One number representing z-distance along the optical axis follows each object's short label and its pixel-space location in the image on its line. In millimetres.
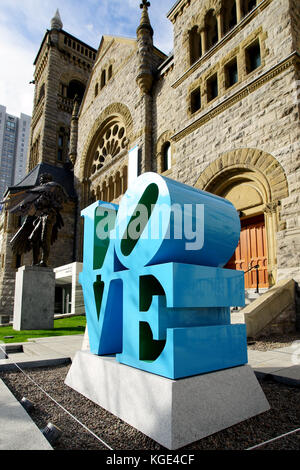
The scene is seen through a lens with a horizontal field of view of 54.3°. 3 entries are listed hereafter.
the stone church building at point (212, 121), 8562
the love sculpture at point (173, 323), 2135
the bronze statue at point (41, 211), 10359
